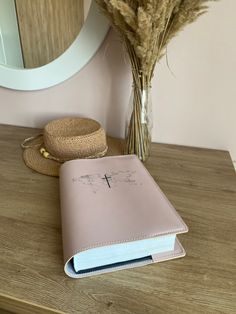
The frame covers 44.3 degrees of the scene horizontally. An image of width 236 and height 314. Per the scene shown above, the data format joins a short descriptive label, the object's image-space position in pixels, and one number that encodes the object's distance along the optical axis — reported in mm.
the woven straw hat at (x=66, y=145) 768
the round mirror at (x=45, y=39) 816
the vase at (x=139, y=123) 745
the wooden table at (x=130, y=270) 447
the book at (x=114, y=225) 485
